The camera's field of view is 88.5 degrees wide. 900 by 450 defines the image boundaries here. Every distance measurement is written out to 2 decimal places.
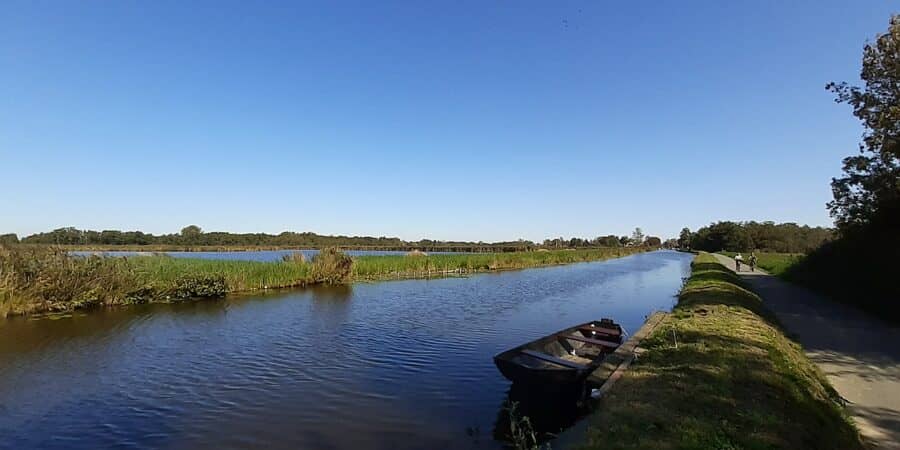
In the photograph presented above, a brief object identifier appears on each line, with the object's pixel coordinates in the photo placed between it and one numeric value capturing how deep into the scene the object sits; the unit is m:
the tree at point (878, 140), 15.10
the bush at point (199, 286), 21.03
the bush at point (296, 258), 28.75
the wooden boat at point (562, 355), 7.50
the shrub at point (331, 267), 29.20
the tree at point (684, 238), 171.44
